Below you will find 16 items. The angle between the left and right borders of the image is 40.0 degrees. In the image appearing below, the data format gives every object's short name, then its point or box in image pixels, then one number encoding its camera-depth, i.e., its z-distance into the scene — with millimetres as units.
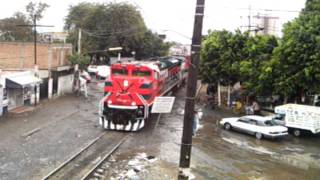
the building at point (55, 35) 73438
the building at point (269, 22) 84100
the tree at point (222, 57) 36375
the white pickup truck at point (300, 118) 26391
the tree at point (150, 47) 69500
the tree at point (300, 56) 26406
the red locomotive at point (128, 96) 24903
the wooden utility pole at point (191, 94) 10523
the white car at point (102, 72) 57928
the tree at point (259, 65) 30953
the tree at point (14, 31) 69250
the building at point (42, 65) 36212
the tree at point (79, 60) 43469
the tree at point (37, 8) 75062
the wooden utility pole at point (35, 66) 35188
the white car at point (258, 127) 25516
